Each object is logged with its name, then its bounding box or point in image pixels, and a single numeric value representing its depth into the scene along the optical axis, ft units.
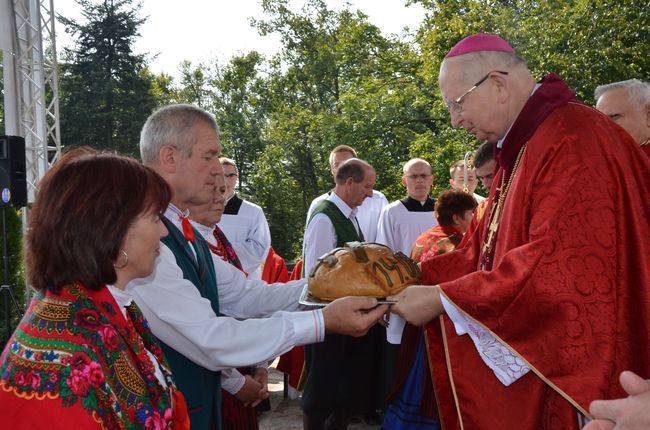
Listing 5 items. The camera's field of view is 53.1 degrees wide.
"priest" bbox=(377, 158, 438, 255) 23.65
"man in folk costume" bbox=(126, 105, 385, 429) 8.34
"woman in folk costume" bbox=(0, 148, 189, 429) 5.73
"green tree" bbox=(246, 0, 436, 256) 71.36
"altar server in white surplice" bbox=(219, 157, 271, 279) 22.54
